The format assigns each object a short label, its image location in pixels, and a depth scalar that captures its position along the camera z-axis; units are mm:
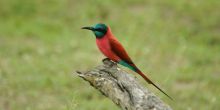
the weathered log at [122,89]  9898
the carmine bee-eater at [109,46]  11812
